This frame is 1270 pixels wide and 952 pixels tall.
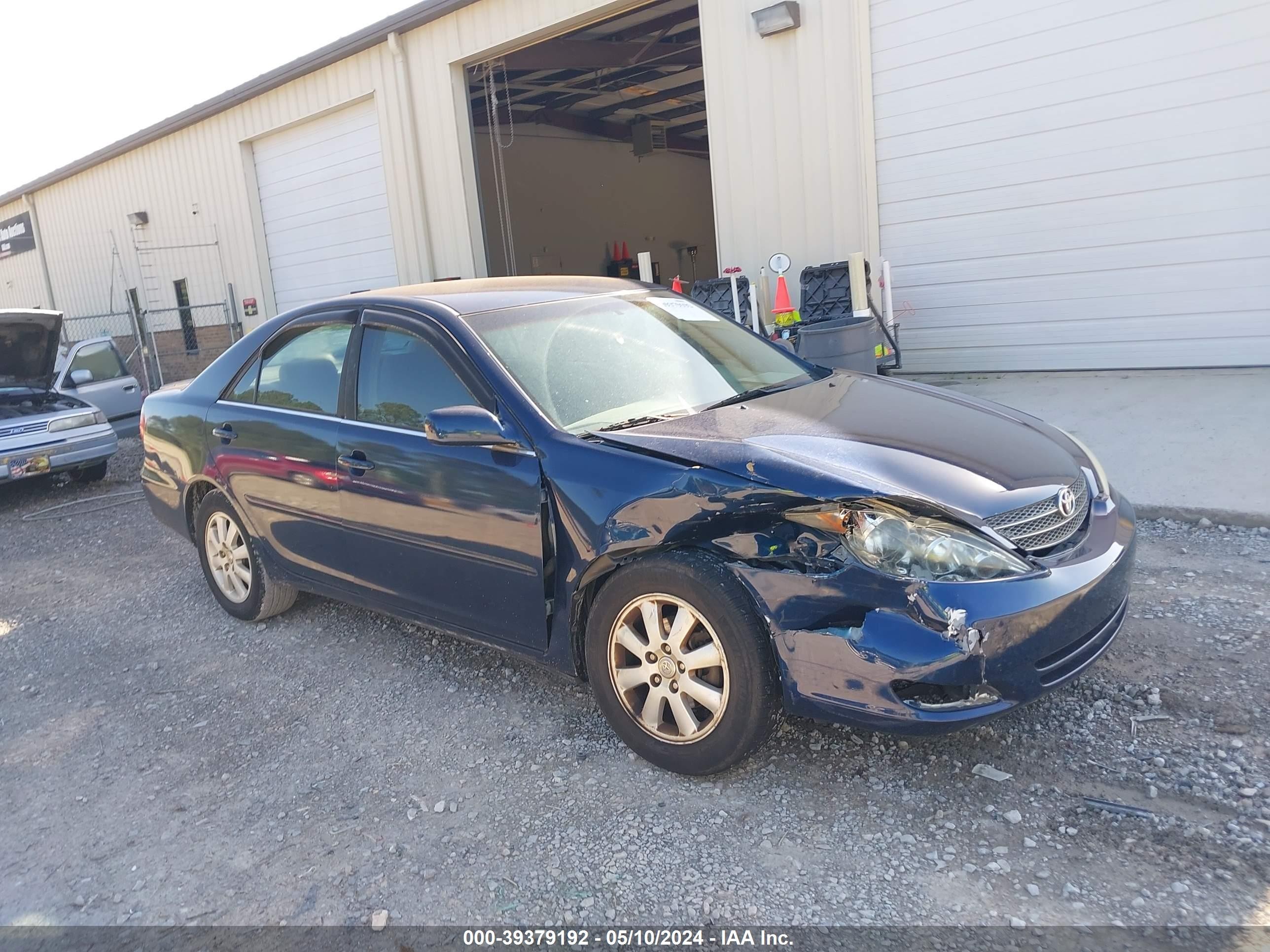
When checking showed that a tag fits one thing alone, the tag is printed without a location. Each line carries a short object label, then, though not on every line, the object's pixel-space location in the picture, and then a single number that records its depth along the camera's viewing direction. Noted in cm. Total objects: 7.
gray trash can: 682
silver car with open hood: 832
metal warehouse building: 742
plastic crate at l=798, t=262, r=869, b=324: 855
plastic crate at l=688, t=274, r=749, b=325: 891
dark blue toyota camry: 268
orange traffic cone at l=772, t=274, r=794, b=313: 824
